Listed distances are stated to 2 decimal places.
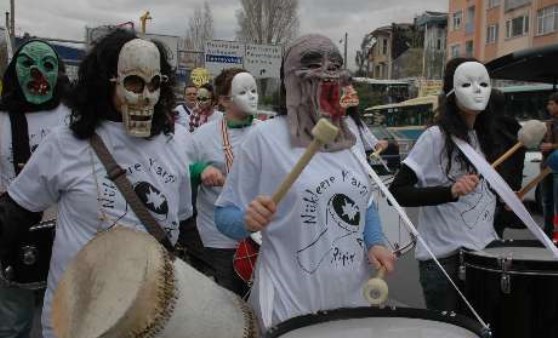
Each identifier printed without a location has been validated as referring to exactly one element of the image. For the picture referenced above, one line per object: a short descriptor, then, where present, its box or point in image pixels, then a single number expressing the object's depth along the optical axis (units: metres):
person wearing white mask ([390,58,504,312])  3.09
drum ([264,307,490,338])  1.93
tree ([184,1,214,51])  48.72
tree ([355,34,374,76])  68.31
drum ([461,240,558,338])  2.68
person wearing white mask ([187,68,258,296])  3.84
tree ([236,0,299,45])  43.12
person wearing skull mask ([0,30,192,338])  2.35
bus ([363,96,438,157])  24.98
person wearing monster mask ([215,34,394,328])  2.17
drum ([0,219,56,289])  2.84
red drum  3.47
